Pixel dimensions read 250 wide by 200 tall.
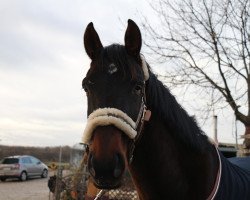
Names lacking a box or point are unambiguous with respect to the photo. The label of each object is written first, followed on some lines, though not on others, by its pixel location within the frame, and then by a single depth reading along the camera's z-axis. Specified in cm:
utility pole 1189
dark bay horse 258
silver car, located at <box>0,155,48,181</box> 2622
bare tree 1210
